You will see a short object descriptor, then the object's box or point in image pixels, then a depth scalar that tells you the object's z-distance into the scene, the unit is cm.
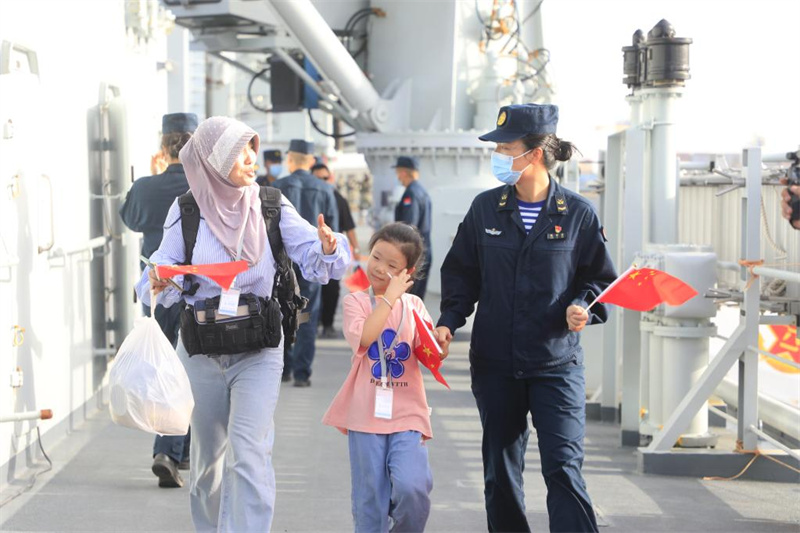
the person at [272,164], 1207
